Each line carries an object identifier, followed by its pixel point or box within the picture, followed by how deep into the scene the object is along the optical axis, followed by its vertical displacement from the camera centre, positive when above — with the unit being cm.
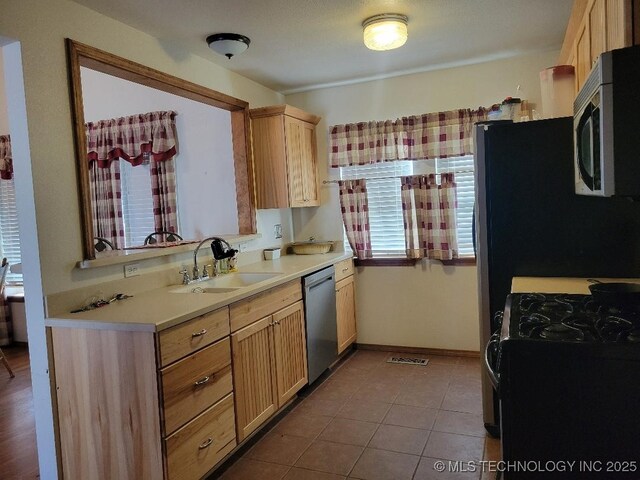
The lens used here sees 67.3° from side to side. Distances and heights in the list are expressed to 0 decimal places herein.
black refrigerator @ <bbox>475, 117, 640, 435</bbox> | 229 -10
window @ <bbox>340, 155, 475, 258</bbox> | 381 +9
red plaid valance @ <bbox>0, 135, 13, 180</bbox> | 478 +73
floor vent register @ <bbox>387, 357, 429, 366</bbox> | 388 -125
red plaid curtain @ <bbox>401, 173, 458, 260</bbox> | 379 -8
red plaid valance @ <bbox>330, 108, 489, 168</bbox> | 373 +56
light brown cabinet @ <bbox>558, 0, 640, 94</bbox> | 134 +60
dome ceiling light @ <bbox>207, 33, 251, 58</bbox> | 283 +104
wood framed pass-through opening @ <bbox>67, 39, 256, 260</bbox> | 229 +71
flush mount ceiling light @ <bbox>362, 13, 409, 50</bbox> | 268 +101
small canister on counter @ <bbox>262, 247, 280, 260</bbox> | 393 -31
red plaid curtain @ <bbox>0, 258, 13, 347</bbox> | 468 -92
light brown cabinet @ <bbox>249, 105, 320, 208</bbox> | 371 +46
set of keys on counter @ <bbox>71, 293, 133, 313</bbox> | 225 -38
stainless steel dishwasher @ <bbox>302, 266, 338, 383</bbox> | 333 -78
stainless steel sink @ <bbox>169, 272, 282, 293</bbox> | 286 -42
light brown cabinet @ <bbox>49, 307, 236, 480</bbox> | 196 -77
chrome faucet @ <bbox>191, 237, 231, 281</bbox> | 300 -28
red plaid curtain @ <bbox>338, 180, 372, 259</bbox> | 407 -3
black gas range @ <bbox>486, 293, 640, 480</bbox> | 119 -52
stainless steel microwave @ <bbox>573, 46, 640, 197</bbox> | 119 +19
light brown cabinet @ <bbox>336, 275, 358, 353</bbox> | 387 -84
